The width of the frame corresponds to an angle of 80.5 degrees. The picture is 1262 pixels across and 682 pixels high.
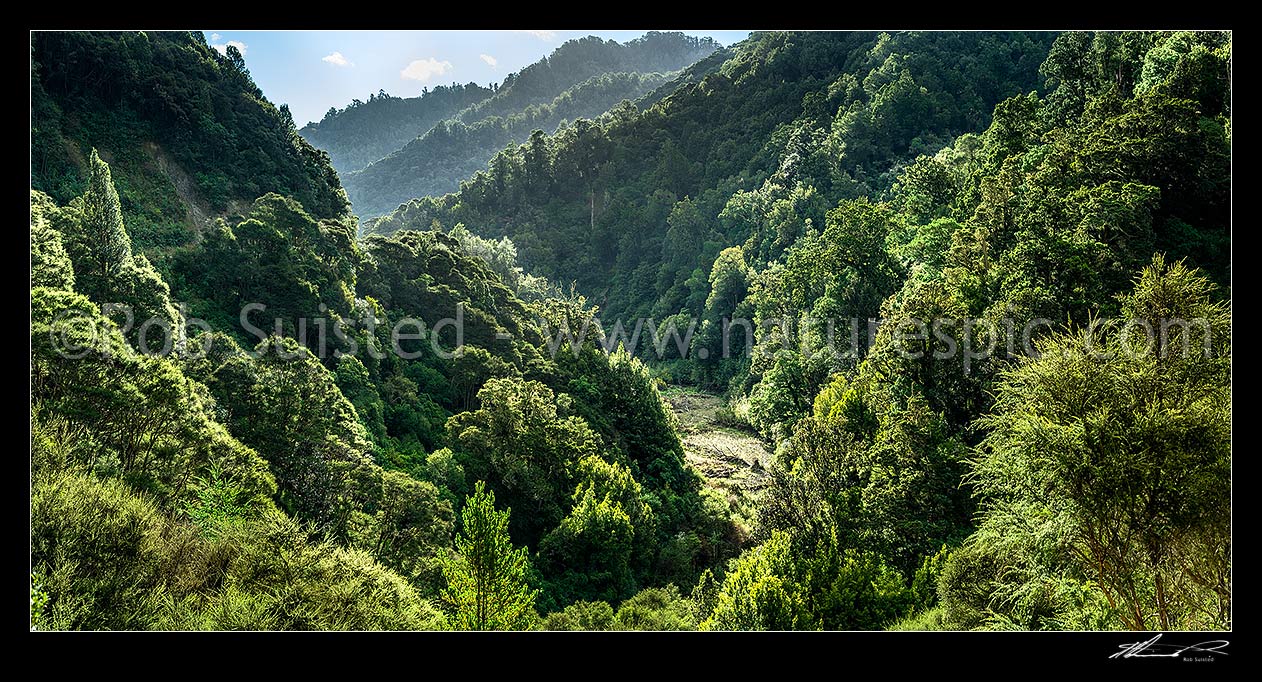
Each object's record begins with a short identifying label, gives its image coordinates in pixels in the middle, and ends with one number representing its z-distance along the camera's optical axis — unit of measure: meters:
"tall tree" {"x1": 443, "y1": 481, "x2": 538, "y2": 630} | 19.92
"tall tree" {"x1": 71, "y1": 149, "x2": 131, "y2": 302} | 23.95
